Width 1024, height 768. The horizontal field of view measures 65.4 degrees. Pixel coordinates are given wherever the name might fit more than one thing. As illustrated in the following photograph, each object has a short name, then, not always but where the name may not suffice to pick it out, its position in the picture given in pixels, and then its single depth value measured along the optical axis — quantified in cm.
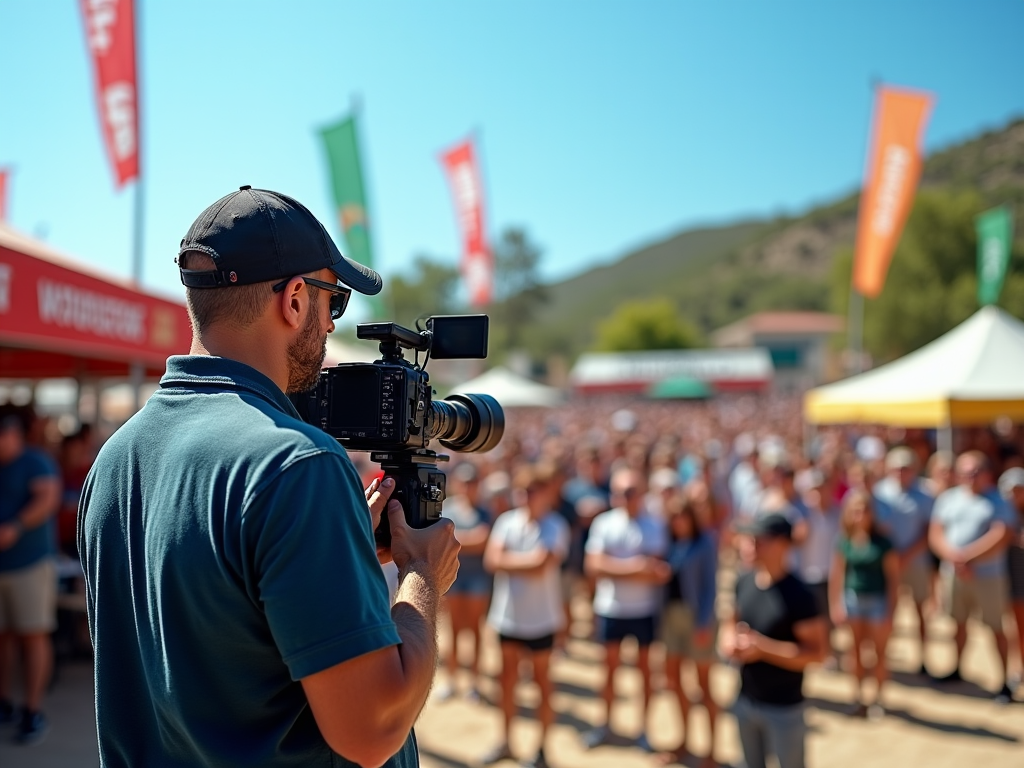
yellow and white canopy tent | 870
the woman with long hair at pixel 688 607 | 550
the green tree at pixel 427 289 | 7088
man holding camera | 109
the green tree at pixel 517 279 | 8019
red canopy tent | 406
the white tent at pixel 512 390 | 1575
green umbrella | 2348
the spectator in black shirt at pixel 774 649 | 394
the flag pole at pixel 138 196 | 718
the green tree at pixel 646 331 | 8275
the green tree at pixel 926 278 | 4784
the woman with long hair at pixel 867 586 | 624
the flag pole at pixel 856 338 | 1698
